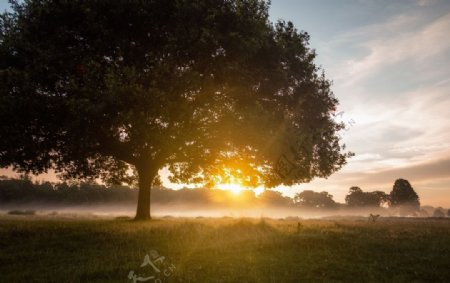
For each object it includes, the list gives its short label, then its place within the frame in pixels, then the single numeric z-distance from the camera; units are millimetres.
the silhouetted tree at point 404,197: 136750
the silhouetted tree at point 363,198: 172250
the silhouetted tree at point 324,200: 198625
